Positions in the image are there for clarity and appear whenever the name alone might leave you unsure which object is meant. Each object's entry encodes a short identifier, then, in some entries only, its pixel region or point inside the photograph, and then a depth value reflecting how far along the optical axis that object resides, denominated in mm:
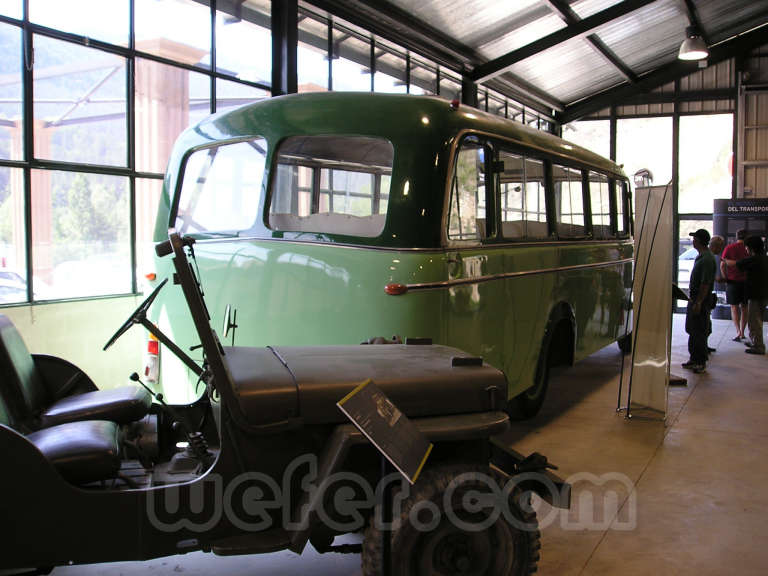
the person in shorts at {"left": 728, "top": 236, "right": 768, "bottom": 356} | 10141
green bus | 4617
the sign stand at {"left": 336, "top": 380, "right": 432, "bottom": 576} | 2455
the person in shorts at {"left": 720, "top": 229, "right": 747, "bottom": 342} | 11055
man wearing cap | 8453
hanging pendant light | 12883
